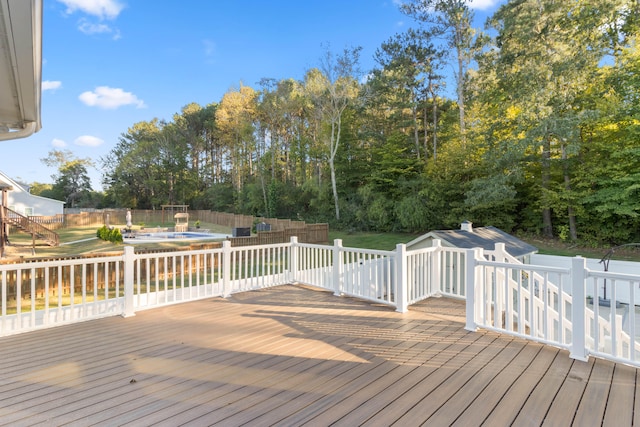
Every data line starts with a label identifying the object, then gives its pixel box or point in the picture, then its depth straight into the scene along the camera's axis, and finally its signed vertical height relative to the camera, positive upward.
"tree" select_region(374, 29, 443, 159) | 17.41 +7.70
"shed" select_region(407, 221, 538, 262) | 6.87 -0.64
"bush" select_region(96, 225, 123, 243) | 13.78 -0.85
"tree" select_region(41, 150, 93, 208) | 36.16 +4.45
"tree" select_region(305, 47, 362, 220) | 19.34 +7.79
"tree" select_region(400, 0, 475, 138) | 15.27 +9.26
